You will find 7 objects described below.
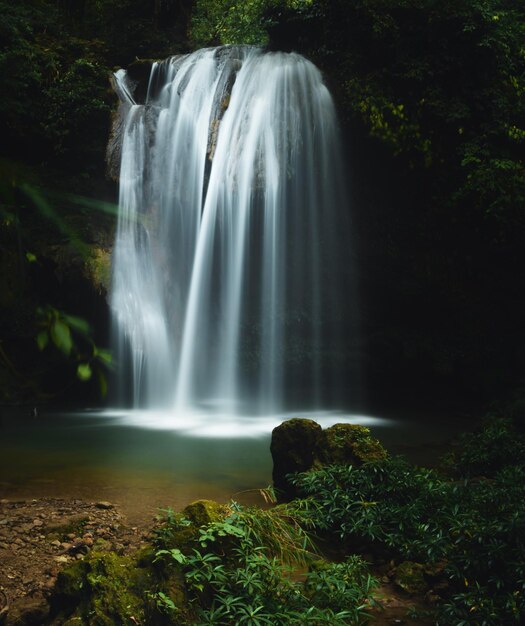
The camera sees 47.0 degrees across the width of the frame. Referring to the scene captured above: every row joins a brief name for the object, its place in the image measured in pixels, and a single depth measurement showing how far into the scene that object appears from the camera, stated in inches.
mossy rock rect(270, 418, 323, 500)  196.1
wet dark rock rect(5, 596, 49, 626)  119.1
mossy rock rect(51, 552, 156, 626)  110.8
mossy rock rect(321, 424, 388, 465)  194.4
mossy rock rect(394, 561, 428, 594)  137.5
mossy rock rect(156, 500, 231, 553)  125.6
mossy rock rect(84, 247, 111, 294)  438.9
